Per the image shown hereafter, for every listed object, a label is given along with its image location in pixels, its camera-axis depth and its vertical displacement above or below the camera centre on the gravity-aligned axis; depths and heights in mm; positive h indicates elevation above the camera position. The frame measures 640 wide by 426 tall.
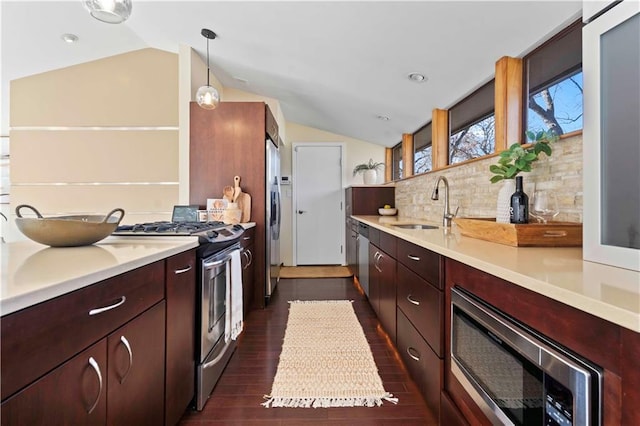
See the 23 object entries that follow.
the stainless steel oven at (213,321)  1495 -622
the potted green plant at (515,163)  1385 +256
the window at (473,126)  2135 +727
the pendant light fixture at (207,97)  2685 +1086
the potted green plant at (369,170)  4934 +756
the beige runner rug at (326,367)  1589 -1010
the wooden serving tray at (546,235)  1174 -86
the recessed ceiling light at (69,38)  3057 +1875
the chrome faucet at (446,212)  2066 +12
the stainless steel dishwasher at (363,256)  3059 -478
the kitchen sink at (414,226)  2590 -114
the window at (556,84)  1408 +707
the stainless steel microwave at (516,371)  577 -403
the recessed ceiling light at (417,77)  2381 +1151
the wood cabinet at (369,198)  4414 +237
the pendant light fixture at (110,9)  1519 +1096
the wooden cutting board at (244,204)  3018 +95
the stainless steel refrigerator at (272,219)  3129 -68
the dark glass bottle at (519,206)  1357 +38
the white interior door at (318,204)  5152 +165
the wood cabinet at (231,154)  3043 +629
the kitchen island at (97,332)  613 -337
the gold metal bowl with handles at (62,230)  1045 -68
